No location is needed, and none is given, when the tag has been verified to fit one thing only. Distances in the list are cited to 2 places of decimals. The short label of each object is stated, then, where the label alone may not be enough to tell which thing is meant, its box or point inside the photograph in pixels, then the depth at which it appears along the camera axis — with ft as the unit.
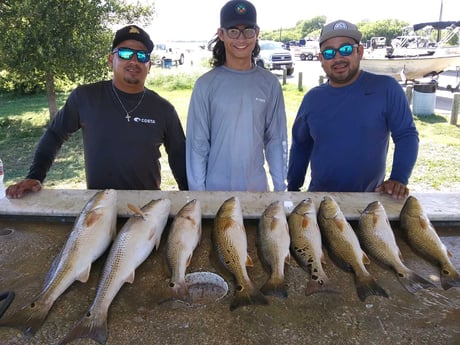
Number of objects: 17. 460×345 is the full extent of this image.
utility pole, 74.14
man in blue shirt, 10.47
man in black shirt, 10.71
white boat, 55.16
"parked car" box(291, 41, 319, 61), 113.86
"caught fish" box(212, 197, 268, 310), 5.89
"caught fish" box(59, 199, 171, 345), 5.29
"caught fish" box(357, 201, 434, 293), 6.26
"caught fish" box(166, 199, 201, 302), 6.12
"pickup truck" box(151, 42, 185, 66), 103.46
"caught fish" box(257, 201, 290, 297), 6.17
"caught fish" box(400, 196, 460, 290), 6.40
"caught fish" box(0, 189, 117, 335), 5.48
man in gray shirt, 9.95
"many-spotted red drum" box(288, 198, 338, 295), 6.26
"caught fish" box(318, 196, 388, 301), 6.10
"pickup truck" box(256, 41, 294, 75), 74.41
